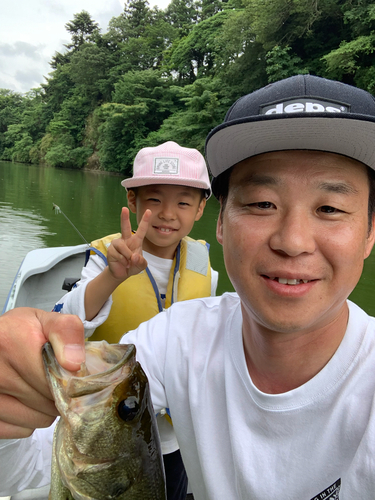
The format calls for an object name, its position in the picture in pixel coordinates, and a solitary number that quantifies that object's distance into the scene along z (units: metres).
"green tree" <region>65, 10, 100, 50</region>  58.38
